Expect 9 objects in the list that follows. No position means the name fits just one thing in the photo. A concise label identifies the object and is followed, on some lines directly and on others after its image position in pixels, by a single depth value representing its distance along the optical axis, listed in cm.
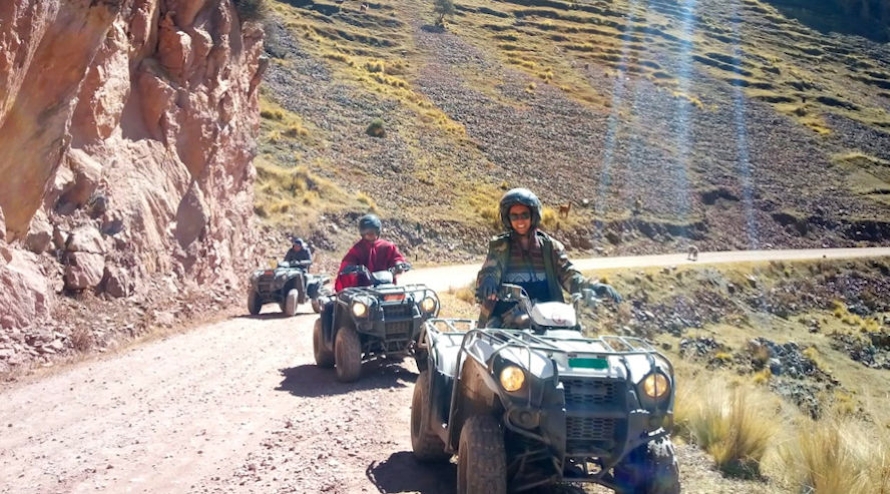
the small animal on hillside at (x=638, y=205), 4656
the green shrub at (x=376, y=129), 4678
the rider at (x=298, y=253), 1855
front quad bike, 451
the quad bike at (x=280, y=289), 1683
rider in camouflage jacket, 612
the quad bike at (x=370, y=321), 945
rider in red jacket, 1065
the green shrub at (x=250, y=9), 2055
